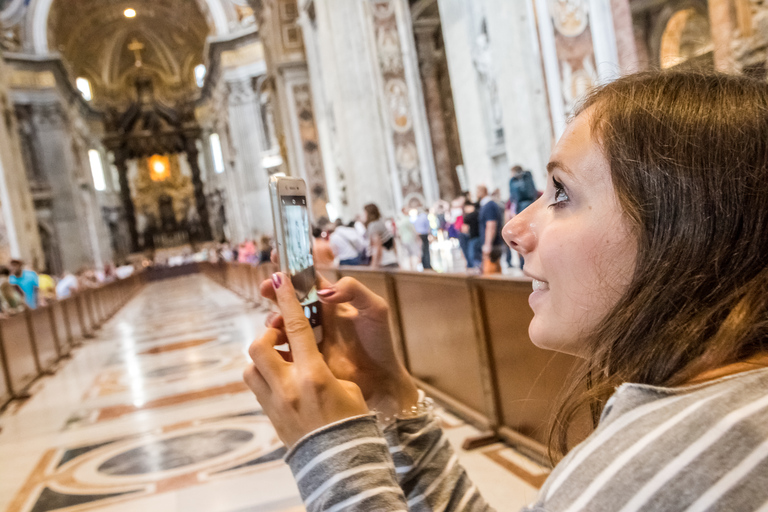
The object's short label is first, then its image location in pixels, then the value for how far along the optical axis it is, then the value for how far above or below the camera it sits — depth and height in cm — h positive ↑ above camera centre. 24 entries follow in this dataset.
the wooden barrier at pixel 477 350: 354 -89
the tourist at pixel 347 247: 988 -35
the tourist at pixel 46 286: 1522 -30
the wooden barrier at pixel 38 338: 793 -96
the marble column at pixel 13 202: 1806 +213
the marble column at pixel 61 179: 3378 +442
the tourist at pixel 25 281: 1252 -9
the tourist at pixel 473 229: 980 -38
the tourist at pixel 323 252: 800 -30
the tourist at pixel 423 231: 1266 -38
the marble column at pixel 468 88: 1195 +203
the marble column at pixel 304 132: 2045 +290
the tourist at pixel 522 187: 805 +7
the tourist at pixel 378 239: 950 -31
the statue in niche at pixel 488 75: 1144 +208
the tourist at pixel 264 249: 1880 -36
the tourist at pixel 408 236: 1325 -45
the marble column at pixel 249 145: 3509 +469
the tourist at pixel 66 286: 1639 -40
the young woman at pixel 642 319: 63 -17
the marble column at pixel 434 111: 1867 +270
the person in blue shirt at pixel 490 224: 879 -33
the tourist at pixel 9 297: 1050 -28
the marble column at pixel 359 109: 1463 +232
